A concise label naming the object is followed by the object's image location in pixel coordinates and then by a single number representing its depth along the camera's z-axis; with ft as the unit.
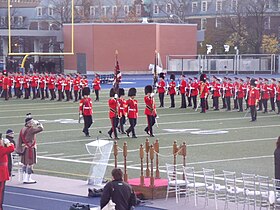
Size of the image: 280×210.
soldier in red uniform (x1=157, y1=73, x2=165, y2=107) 125.18
